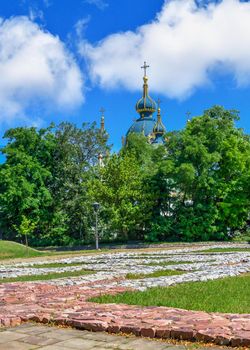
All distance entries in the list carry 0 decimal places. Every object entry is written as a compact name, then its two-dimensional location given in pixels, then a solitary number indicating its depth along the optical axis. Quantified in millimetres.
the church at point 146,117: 71562
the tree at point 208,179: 39062
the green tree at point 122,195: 39844
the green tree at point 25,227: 30397
